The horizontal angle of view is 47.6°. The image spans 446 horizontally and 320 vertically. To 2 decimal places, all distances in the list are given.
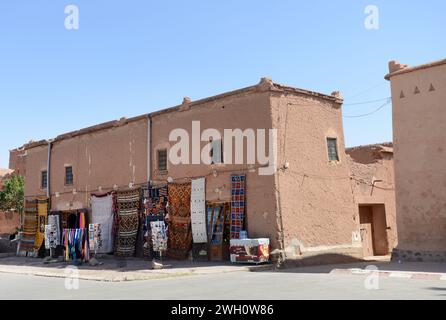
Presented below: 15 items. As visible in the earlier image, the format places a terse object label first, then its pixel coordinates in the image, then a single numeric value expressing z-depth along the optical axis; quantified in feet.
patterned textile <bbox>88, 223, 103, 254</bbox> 62.28
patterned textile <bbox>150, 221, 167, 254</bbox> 55.21
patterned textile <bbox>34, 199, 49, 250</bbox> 82.91
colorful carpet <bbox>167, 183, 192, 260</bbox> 61.05
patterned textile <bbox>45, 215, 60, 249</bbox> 72.54
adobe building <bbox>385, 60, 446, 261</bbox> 51.88
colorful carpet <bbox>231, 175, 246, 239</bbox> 54.70
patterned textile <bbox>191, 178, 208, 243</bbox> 58.85
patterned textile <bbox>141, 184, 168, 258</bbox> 63.87
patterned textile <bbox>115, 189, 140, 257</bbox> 67.82
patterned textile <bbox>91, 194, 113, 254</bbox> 71.41
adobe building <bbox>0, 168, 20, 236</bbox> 131.34
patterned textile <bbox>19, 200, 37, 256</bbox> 85.20
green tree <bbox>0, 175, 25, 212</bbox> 130.93
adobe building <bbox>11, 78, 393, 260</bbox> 53.72
